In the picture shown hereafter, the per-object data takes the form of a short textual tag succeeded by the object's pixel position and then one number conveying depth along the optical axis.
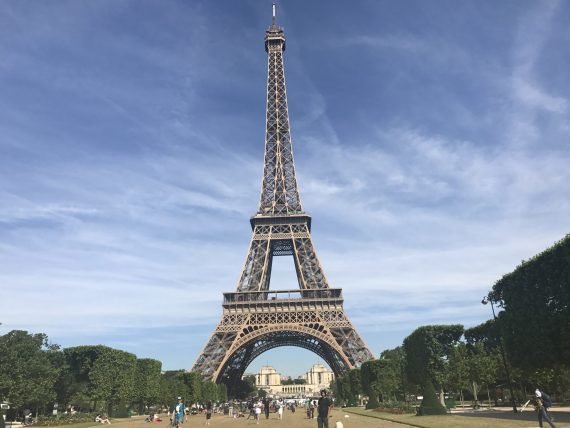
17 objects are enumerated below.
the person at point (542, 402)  20.81
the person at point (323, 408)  18.81
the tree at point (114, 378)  53.62
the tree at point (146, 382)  60.59
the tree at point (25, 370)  47.66
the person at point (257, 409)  39.66
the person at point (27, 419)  52.46
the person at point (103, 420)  45.05
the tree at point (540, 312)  34.94
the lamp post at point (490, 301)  42.84
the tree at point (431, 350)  47.38
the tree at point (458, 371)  57.94
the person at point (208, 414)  39.68
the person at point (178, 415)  27.62
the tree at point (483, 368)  57.75
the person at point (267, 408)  46.51
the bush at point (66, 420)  40.92
